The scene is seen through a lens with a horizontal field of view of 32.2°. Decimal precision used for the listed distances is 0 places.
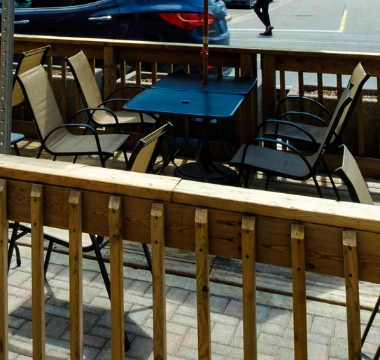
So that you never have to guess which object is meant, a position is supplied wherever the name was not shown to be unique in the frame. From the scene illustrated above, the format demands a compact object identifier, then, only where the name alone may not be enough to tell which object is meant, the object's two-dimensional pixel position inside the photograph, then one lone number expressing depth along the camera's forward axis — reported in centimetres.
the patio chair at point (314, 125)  454
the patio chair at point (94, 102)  552
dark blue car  747
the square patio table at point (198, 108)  465
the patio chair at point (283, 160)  432
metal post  270
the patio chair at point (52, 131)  487
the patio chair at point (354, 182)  272
